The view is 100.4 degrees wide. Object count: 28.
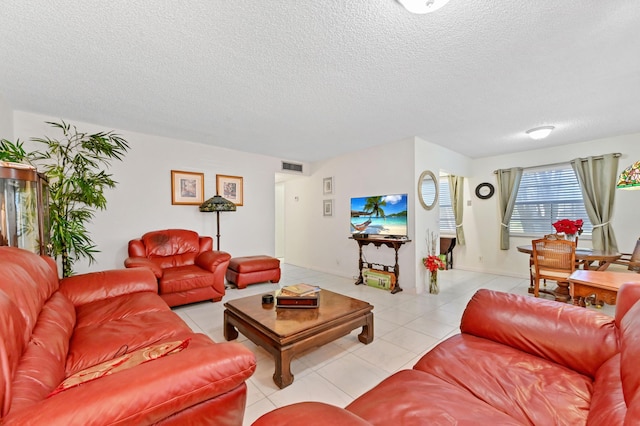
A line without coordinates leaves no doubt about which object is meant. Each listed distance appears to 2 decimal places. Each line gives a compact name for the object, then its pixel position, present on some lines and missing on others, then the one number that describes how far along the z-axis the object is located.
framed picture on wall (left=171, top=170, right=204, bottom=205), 4.26
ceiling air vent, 5.64
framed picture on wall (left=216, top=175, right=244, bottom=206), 4.73
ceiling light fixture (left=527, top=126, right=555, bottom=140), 3.61
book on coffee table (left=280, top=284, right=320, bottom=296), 2.36
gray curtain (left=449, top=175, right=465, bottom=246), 5.70
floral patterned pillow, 0.95
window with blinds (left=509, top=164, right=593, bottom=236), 4.48
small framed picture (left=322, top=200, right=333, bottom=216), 5.45
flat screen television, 4.24
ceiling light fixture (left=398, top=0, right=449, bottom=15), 1.47
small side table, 1.88
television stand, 4.11
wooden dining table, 3.18
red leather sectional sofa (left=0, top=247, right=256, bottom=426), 0.74
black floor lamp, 4.26
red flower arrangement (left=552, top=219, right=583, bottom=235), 3.51
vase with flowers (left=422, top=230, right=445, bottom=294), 3.99
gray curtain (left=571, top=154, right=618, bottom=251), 4.04
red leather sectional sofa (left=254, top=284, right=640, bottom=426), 0.87
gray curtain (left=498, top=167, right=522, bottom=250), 4.98
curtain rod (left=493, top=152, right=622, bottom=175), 3.99
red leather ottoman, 4.23
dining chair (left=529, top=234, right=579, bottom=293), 3.46
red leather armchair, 3.23
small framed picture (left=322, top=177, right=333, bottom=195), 5.48
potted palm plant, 2.97
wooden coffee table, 1.85
